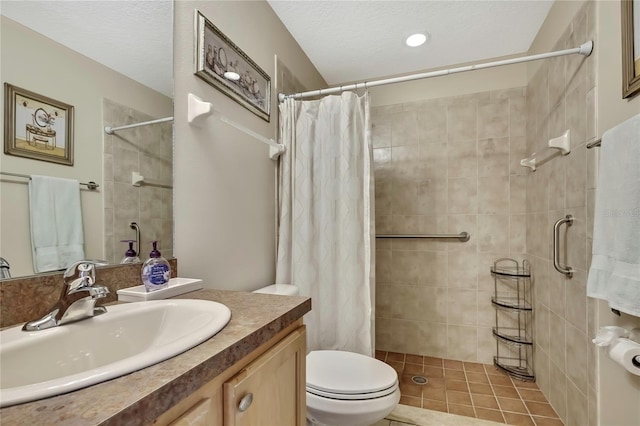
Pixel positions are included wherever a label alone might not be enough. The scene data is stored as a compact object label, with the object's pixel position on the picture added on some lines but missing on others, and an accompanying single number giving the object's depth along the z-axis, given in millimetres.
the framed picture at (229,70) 1194
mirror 659
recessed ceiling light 2025
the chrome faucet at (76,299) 619
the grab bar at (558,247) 1532
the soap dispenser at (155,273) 880
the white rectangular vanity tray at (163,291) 839
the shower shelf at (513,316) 2137
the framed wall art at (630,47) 1087
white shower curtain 1640
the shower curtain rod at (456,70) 1366
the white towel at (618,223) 982
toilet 1177
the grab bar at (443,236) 2342
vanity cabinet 512
